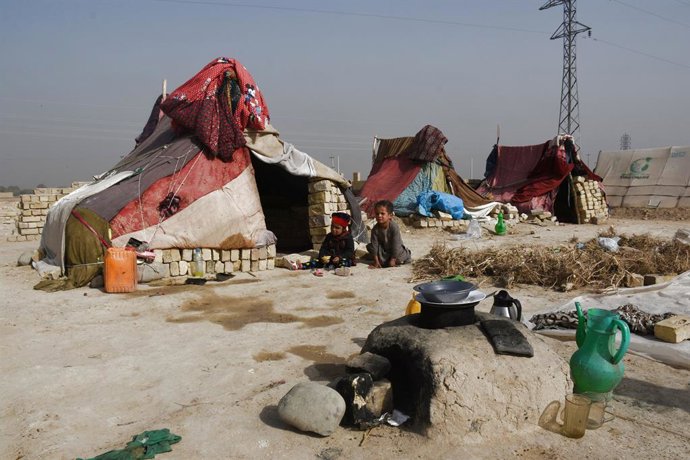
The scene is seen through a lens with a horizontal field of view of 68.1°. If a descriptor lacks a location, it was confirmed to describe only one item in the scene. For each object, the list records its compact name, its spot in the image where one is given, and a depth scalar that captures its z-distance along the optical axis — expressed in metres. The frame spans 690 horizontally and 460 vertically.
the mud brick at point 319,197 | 8.84
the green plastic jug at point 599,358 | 2.70
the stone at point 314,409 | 2.60
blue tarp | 12.83
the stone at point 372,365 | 2.81
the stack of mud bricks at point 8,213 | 15.12
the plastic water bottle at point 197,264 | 7.18
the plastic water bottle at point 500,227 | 11.66
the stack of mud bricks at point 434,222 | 12.52
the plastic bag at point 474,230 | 11.12
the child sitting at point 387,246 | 7.59
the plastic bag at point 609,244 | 7.07
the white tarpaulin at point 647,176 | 16.75
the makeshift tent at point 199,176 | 7.01
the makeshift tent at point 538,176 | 15.28
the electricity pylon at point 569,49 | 25.70
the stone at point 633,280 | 5.56
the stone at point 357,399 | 2.65
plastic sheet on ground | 3.54
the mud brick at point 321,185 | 8.86
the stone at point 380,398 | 2.69
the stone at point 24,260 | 8.19
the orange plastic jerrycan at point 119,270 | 6.14
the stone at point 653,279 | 5.30
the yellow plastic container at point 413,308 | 4.02
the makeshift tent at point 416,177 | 13.88
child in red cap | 7.78
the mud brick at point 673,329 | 3.67
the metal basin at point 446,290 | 2.84
